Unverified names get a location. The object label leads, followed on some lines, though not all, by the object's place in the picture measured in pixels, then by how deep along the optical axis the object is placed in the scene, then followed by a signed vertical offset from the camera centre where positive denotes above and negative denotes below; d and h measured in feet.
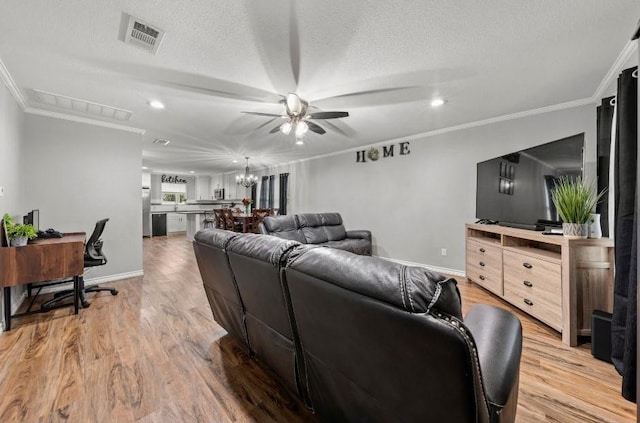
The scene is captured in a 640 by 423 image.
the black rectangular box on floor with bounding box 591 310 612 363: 6.23 -3.06
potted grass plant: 7.10 +0.13
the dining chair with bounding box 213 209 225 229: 23.41 -0.96
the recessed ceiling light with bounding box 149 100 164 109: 10.15 +4.18
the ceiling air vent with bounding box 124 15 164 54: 5.80 +4.13
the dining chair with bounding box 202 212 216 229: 27.89 -1.47
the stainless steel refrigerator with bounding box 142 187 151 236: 27.89 -0.89
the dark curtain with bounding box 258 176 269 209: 27.66 +1.90
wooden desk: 7.72 -1.88
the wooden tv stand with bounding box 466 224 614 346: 6.91 -1.96
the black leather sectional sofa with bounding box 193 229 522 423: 2.20 -1.47
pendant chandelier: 24.73 +3.01
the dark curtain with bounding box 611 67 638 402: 5.21 -0.16
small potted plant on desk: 7.99 -0.88
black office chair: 9.60 -2.15
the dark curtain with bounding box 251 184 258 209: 29.48 +1.54
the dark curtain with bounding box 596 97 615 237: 8.26 +1.87
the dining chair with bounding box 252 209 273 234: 20.82 -0.56
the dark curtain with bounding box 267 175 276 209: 26.63 +2.16
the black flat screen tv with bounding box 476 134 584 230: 8.21 +1.19
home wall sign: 15.79 +3.85
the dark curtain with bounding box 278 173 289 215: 24.53 +1.71
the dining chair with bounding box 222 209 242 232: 21.30 -1.21
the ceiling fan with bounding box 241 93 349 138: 8.63 +3.43
